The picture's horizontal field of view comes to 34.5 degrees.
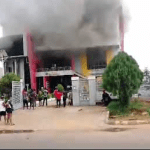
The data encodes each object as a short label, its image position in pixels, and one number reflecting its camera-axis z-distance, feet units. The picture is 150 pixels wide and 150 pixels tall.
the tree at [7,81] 65.16
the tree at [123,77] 28.91
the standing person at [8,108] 26.20
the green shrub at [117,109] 28.81
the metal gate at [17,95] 38.70
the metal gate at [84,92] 41.65
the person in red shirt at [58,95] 39.93
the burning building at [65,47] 72.90
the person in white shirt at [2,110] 26.63
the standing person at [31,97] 39.50
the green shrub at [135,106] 30.71
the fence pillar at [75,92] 41.70
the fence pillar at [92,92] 41.32
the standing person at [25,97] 40.22
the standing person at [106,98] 40.06
